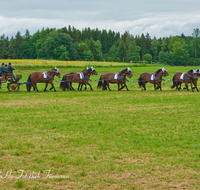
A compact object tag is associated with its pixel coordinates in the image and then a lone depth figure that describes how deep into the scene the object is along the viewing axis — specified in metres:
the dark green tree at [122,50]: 140.12
